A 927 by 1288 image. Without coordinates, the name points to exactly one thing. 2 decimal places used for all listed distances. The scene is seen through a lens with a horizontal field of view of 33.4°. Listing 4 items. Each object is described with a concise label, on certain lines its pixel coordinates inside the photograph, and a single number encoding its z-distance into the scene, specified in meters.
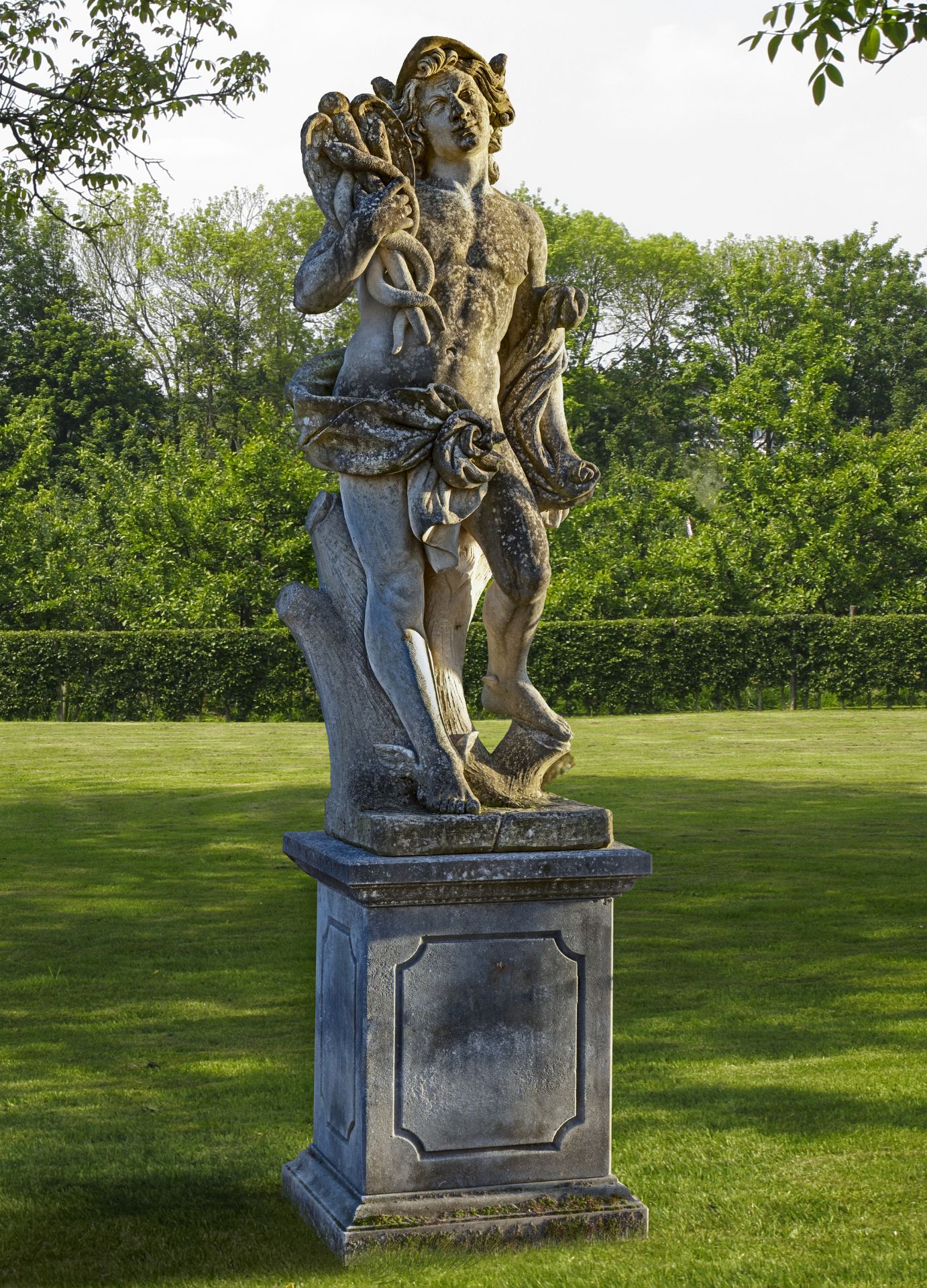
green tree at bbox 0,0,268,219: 13.06
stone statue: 5.08
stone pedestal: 4.84
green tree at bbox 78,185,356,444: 46.62
